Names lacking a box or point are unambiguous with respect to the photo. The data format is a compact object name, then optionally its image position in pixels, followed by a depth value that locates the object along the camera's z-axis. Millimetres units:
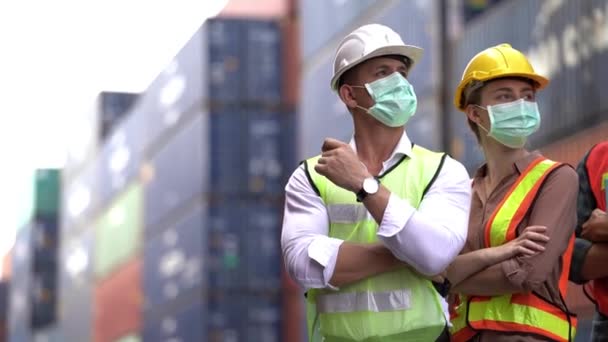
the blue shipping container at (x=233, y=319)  44156
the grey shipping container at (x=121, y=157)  57656
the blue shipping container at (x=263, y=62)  46500
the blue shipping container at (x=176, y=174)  46188
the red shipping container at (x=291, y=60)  46625
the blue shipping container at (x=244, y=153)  45750
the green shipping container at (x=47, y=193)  81312
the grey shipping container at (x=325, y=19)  33425
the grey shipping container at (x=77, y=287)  67562
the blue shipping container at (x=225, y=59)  46500
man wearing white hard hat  3917
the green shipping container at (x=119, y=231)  57688
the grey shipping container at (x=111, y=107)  66062
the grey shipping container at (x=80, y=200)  66688
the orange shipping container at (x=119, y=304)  56391
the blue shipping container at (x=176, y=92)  47469
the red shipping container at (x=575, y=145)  21453
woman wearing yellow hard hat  4148
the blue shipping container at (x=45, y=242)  80375
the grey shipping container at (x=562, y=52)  22422
